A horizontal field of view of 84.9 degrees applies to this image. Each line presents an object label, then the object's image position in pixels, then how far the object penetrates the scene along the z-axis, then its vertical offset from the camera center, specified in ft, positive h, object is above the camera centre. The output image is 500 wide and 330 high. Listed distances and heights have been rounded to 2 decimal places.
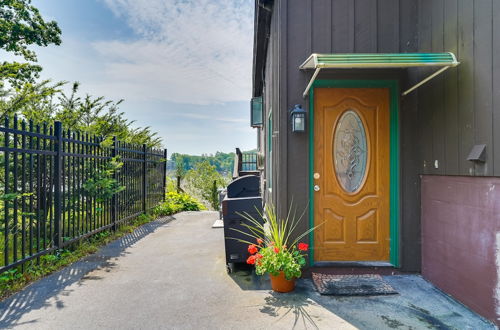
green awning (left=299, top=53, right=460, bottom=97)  8.38 +3.30
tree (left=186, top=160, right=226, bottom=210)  46.79 -2.15
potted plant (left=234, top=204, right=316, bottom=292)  9.11 -3.00
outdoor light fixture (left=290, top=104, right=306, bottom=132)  10.36 +1.81
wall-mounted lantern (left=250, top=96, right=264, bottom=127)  27.32 +5.66
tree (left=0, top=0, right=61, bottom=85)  31.45 +17.00
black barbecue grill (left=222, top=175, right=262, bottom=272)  11.01 -2.20
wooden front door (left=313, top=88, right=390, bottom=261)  10.96 -0.29
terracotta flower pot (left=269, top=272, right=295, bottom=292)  9.27 -3.98
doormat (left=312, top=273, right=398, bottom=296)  9.12 -4.19
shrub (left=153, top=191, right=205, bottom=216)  24.72 -3.77
